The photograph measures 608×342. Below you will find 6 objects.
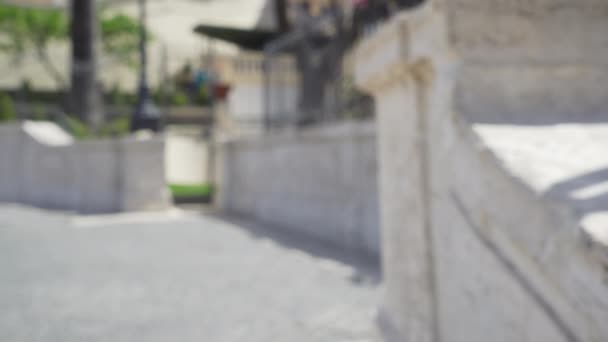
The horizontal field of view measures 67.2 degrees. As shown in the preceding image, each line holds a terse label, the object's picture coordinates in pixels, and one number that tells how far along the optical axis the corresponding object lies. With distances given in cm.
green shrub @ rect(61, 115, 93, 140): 1148
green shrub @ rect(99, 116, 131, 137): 1216
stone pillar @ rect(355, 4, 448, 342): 182
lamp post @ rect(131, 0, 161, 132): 1088
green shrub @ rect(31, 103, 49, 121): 1247
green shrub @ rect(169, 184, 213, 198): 1177
